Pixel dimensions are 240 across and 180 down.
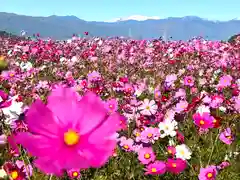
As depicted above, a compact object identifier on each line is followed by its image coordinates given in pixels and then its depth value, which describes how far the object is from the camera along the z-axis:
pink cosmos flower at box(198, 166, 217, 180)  1.82
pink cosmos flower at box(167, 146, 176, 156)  2.08
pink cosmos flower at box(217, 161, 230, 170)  2.02
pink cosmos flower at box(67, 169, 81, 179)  1.85
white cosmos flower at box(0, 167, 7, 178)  1.00
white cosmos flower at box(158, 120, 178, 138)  2.22
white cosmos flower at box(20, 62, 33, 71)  4.79
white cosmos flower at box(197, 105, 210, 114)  2.43
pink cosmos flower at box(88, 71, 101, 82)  3.18
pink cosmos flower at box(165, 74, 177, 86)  2.94
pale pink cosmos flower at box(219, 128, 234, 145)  2.21
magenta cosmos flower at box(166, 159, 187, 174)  1.77
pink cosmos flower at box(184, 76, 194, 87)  3.50
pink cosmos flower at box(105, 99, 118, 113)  2.38
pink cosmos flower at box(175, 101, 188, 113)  2.23
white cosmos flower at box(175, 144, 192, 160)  2.13
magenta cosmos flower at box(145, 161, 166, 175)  1.79
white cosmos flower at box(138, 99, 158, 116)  2.36
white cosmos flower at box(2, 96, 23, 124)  1.23
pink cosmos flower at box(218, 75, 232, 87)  3.63
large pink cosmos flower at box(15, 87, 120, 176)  0.62
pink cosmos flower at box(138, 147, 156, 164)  1.91
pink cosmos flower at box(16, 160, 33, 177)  1.54
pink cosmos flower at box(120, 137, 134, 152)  2.12
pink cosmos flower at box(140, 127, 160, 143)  2.07
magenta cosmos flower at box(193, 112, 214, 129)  2.03
